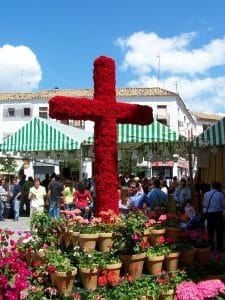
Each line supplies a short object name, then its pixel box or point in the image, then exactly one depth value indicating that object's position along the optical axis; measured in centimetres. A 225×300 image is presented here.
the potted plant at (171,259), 732
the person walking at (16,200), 1775
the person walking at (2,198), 1768
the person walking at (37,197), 1459
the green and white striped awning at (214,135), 1425
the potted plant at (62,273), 641
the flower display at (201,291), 378
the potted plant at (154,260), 720
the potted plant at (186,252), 740
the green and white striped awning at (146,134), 1792
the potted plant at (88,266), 662
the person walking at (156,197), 1248
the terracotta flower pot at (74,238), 766
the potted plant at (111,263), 671
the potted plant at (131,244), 679
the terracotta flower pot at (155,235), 779
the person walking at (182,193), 1443
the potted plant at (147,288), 578
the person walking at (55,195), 1543
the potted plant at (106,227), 755
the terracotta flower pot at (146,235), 775
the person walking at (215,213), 1062
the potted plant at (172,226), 791
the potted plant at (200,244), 747
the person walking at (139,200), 1309
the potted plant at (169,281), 578
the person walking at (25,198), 1936
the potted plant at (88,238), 750
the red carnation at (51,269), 635
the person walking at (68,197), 1559
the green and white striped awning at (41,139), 1856
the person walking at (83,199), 1419
